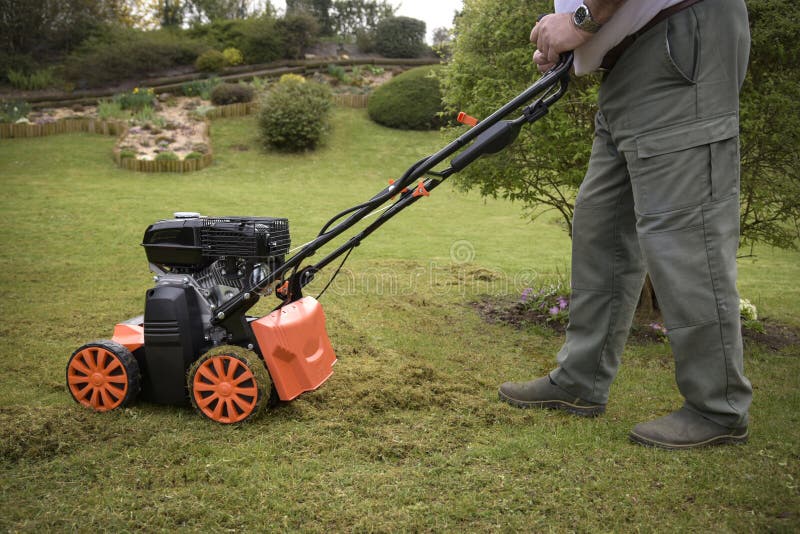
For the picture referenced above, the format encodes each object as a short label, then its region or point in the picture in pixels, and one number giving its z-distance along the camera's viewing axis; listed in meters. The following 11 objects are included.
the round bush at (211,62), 18.31
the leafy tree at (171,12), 24.70
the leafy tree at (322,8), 26.86
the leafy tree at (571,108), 4.04
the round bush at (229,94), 15.43
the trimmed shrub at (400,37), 22.02
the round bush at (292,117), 13.12
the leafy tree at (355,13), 27.45
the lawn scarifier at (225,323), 2.70
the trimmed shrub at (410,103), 15.46
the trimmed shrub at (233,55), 19.14
